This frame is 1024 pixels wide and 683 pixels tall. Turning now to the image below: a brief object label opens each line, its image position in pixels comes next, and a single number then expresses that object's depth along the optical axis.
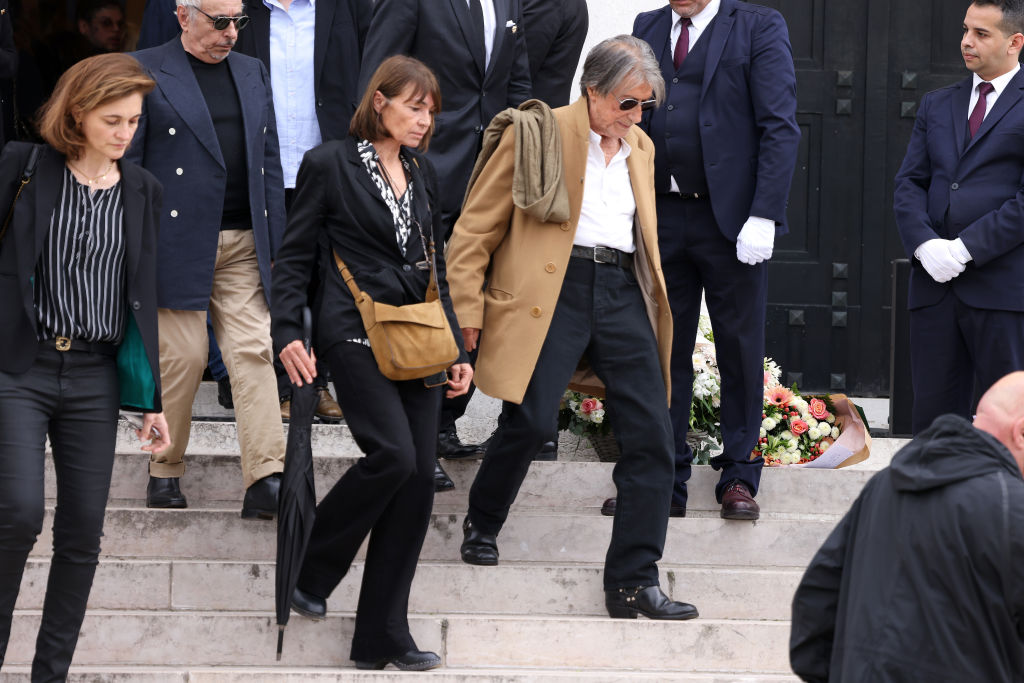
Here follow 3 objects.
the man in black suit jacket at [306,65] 13.05
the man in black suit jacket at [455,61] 12.40
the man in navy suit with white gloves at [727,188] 12.15
